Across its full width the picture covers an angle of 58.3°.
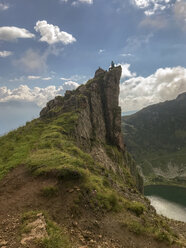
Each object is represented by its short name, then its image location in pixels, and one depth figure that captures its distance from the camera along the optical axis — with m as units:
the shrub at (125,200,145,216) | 16.14
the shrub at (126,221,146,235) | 12.77
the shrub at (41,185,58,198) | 14.14
